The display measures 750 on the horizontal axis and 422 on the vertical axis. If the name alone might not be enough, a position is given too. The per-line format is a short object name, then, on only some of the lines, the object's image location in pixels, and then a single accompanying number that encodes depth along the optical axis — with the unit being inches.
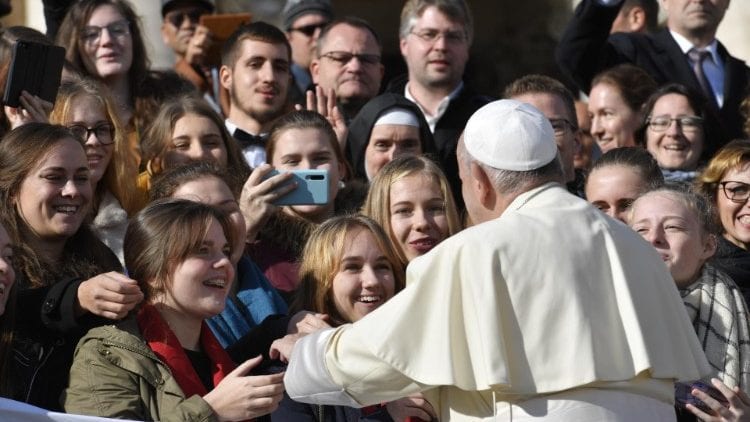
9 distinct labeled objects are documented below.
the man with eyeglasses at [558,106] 677.9
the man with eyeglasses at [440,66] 732.0
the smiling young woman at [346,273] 546.6
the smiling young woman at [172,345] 461.1
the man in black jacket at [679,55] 786.2
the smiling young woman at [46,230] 482.0
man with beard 711.7
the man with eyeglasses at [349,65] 739.4
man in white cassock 433.1
